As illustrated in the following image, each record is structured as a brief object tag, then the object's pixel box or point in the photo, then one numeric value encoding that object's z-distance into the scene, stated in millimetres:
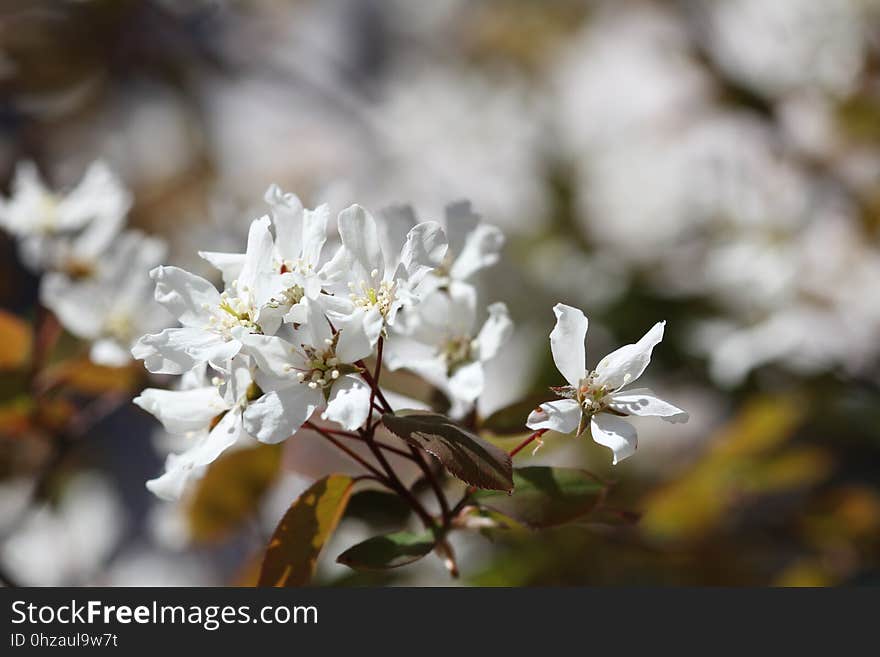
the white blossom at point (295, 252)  544
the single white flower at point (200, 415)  551
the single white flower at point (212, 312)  546
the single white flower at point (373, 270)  543
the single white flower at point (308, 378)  541
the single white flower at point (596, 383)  544
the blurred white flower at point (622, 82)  1144
